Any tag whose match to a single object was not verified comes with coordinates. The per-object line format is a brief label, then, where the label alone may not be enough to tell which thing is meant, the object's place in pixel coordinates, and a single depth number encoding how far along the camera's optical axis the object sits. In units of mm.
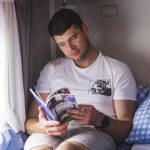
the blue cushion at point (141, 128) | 1729
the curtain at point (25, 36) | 1933
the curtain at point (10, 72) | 1802
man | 1658
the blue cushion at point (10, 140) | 1754
